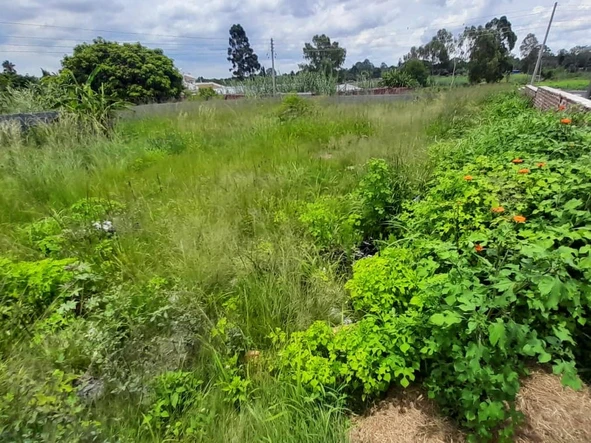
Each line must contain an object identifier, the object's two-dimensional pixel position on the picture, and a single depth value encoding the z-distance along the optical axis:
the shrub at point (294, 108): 7.60
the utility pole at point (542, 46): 19.06
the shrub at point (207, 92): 21.02
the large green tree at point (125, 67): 20.31
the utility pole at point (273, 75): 19.16
